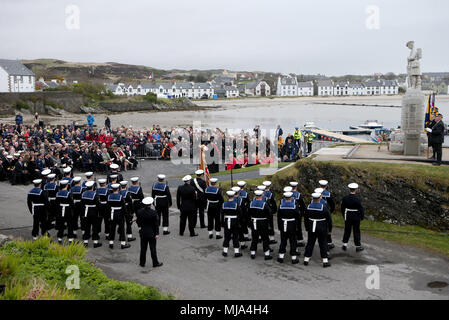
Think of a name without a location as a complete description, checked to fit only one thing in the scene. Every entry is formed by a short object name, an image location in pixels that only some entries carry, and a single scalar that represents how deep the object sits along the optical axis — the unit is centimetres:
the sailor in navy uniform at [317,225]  1065
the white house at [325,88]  16850
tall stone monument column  1666
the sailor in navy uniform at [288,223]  1082
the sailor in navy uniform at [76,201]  1286
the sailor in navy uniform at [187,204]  1317
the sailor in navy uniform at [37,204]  1255
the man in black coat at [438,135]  1431
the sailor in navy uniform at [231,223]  1148
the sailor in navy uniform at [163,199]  1343
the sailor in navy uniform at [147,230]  1051
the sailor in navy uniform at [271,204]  1236
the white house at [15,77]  7762
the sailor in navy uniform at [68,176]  1352
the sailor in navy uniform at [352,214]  1150
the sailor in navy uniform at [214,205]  1294
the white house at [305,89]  16550
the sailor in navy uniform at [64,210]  1252
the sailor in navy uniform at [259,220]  1120
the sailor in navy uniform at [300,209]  1210
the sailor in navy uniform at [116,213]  1198
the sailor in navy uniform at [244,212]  1239
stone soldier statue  1669
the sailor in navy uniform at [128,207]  1272
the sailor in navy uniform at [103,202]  1252
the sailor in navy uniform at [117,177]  1429
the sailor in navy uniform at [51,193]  1317
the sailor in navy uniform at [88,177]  1322
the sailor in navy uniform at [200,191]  1387
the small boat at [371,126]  5721
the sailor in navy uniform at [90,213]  1232
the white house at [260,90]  17075
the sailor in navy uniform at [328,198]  1212
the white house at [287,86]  16475
